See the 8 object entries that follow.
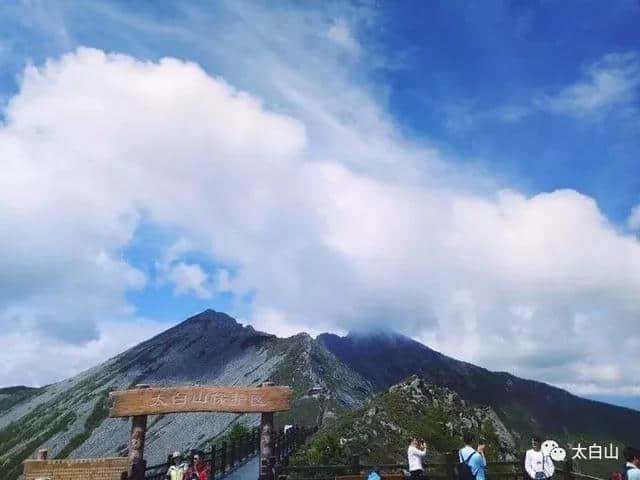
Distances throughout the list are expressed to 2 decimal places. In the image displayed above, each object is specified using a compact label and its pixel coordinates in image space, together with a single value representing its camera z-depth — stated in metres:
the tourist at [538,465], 15.24
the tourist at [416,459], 16.94
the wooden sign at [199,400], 21.81
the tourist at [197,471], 18.75
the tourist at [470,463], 14.50
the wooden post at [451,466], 17.70
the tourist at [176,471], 19.12
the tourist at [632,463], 10.79
